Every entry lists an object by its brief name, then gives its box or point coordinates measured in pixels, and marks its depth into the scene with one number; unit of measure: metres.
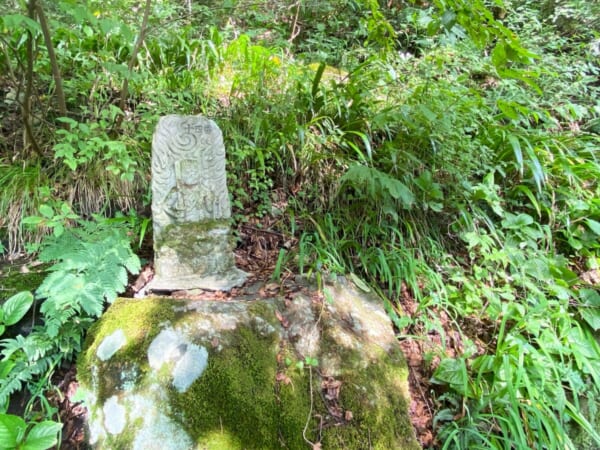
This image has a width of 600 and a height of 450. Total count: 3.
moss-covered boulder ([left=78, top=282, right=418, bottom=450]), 1.47
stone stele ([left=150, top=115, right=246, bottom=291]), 2.11
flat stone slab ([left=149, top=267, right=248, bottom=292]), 2.06
